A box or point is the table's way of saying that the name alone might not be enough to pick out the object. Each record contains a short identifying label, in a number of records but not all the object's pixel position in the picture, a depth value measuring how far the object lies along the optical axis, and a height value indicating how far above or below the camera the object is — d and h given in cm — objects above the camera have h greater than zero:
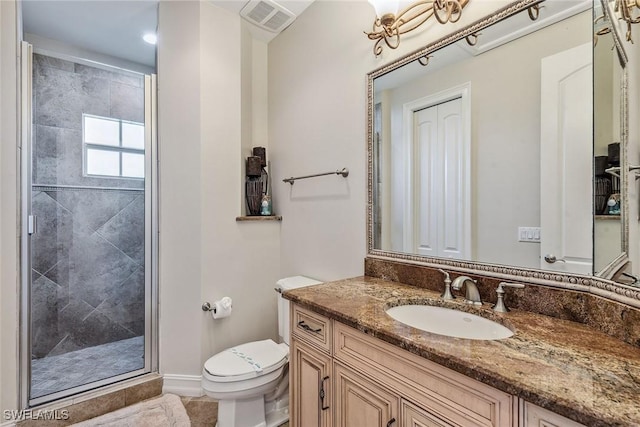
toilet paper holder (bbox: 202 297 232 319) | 197 -61
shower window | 227 +51
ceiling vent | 204 +140
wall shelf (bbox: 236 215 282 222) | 214 -3
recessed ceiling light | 241 +142
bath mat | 173 -120
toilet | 156 -88
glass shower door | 207 -8
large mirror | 93 +26
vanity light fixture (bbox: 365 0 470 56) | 126 +90
